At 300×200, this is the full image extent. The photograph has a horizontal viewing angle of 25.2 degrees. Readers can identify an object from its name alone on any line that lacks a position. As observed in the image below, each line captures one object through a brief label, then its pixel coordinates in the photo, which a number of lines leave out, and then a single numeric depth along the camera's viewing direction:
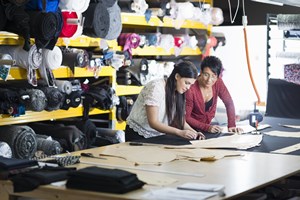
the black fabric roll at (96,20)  6.74
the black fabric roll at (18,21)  5.59
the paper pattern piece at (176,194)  3.43
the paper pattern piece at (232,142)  5.26
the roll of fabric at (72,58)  6.65
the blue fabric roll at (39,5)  5.93
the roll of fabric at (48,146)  6.23
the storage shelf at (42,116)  5.95
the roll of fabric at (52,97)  6.30
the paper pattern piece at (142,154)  4.55
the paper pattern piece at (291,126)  6.64
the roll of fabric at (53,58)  6.18
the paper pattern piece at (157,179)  3.81
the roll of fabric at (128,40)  7.62
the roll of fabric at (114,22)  7.03
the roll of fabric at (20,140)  5.98
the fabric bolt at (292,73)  7.81
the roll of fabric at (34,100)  6.04
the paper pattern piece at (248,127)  6.17
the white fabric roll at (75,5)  6.25
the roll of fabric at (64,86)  6.53
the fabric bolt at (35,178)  3.70
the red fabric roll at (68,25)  6.32
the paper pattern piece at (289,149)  5.13
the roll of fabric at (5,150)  5.71
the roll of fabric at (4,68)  5.66
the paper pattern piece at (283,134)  5.98
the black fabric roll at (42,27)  5.80
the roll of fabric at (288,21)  8.02
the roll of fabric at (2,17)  5.52
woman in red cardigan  6.09
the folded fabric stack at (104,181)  3.53
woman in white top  5.52
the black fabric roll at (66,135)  6.53
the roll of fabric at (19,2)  5.56
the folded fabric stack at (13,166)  3.92
